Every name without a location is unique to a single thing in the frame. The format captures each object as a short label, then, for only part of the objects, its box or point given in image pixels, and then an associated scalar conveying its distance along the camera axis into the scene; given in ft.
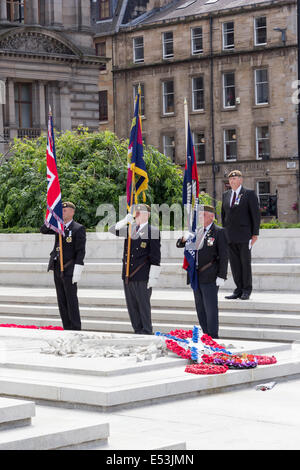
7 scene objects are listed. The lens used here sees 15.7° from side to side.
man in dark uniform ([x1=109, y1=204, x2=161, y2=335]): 46.57
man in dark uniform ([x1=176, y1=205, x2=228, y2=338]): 45.50
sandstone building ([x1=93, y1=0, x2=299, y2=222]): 193.88
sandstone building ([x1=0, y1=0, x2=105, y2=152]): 161.48
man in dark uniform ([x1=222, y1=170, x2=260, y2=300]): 50.07
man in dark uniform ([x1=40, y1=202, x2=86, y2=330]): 49.88
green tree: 74.69
